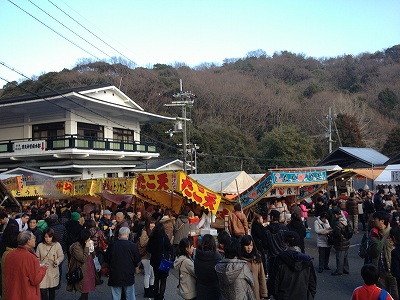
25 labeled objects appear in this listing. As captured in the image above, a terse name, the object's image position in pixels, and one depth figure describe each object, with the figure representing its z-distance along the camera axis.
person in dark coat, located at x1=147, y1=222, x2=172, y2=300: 7.50
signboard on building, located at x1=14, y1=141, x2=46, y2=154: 28.06
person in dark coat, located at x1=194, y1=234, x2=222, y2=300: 5.51
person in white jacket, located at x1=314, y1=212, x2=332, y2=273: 10.19
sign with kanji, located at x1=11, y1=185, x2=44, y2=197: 18.16
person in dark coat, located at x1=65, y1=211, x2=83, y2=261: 8.81
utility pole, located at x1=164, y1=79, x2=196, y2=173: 27.91
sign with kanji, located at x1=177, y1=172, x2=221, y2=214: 11.39
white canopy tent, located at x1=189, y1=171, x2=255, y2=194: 15.05
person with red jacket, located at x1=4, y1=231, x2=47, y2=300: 5.30
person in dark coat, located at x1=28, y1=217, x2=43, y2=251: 8.55
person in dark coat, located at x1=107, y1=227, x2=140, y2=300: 6.40
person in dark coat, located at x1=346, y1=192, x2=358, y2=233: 15.38
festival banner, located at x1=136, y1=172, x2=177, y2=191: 11.59
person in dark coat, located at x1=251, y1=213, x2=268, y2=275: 9.16
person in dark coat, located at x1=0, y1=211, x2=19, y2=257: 5.99
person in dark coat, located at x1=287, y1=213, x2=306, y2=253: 9.21
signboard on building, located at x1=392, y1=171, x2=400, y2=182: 19.38
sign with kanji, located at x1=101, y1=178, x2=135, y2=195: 14.41
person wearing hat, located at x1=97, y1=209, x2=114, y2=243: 10.54
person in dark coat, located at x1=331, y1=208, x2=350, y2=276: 9.65
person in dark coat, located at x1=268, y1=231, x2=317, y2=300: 4.90
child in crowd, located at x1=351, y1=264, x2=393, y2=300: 4.11
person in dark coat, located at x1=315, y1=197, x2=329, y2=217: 14.49
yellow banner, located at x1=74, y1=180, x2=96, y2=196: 16.58
